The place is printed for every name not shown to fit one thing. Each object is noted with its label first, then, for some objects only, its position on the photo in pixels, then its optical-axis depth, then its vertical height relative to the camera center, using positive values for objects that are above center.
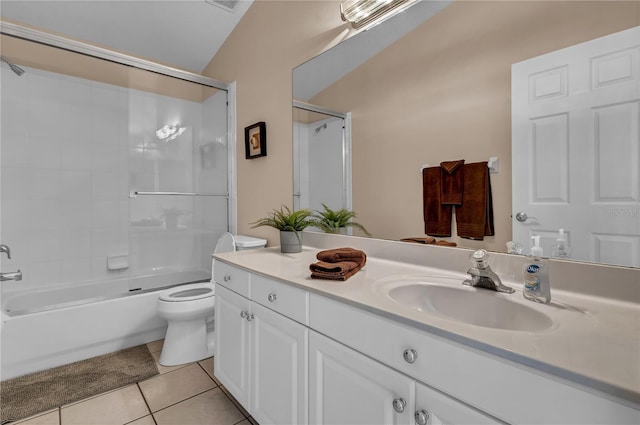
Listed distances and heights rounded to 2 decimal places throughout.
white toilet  2.02 -0.77
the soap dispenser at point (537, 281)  0.87 -0.21
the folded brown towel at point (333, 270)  1.15 -0.23
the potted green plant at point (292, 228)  1.78 -0.11
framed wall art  2.35 +0.55
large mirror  0.89 +0.40
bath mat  1.64 -1.01
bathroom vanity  0.56 -0.33
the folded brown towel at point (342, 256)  1.31 -0.20
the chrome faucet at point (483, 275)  0.99 -0.22
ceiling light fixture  1.44 +0.98
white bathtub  1.89 -0.75
